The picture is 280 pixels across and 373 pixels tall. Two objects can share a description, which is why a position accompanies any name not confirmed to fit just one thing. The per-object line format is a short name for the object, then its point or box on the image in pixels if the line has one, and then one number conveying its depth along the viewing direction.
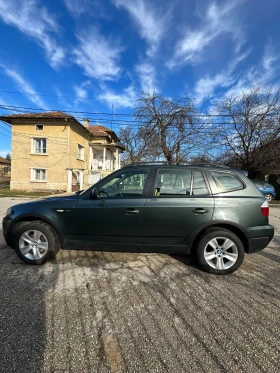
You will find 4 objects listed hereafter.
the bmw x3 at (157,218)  3.05
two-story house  18.36
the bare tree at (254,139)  15.19
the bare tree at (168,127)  20.19
